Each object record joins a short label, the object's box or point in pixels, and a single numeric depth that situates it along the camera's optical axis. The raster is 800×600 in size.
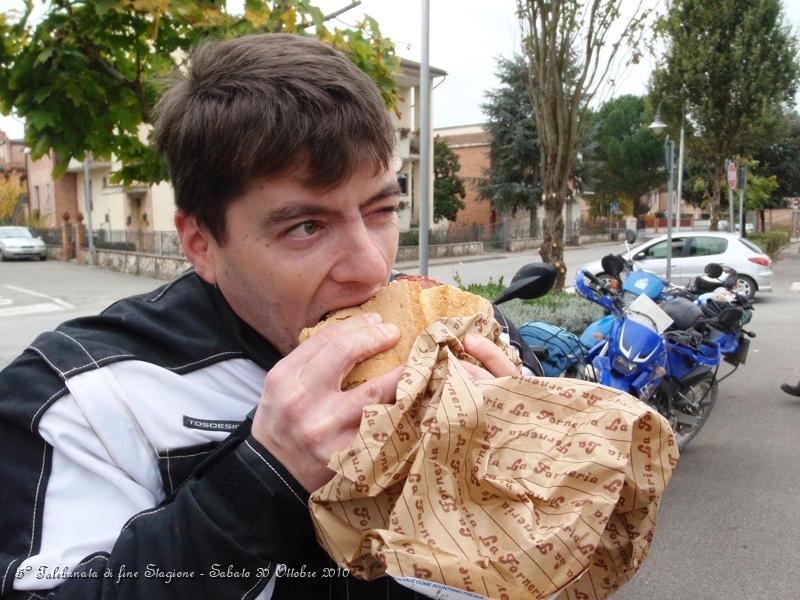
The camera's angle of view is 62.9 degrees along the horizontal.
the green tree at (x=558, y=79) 7.61
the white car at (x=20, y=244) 30.16
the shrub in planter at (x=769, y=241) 26.75
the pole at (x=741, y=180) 21.77
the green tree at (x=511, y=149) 37.47
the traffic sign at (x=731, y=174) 19.02
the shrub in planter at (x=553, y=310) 6.22
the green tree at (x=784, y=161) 42.78
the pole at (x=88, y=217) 25.40
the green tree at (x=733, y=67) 21.97
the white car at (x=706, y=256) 15.36
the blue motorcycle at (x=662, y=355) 4.82
